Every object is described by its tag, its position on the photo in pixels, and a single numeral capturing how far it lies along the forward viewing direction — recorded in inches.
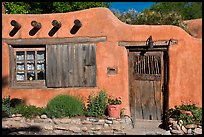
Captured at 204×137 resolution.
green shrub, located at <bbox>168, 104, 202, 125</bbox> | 349.7
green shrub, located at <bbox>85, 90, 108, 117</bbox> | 384.2
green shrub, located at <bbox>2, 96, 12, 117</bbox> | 380.5
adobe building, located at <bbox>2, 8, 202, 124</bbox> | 390.3
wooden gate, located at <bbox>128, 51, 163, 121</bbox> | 406.0
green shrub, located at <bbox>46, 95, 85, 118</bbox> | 379.9
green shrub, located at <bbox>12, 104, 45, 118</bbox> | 382.3
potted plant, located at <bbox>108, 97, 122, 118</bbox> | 378.3
